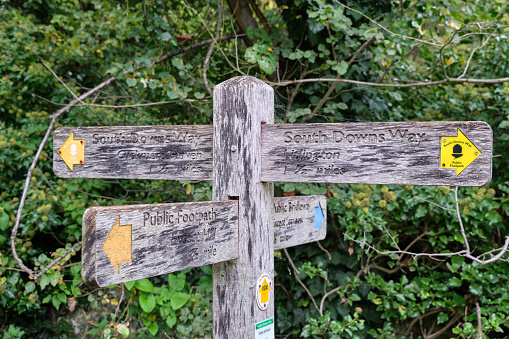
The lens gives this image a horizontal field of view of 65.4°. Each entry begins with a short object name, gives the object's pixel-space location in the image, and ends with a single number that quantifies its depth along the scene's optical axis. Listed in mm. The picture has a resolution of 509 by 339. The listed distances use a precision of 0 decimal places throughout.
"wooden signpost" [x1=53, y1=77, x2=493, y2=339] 1133
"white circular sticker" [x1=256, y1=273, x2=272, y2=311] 1478
